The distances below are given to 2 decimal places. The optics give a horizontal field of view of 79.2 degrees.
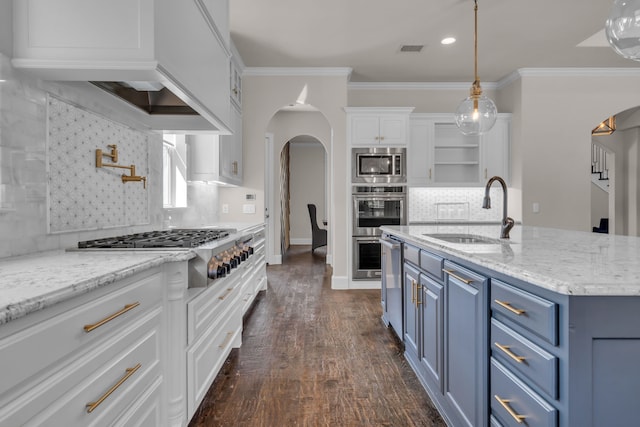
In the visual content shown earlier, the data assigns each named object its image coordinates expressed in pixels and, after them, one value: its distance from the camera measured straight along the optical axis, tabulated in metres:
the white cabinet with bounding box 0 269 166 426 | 0.81
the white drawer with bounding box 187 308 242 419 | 1.81
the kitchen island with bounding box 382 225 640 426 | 0.98
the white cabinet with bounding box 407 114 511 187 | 5.43
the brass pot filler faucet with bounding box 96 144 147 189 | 2.03
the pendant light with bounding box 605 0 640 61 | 1.58
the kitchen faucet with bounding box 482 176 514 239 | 2.16
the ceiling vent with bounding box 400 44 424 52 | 4.41
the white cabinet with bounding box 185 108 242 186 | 3.62
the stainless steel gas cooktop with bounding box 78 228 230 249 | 1.71
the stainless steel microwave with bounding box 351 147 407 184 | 5.09
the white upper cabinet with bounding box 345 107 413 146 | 5.10
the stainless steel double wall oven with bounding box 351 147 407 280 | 5.10
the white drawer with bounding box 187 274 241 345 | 1.80
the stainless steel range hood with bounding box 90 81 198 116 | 2.09
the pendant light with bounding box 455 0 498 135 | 3.13
